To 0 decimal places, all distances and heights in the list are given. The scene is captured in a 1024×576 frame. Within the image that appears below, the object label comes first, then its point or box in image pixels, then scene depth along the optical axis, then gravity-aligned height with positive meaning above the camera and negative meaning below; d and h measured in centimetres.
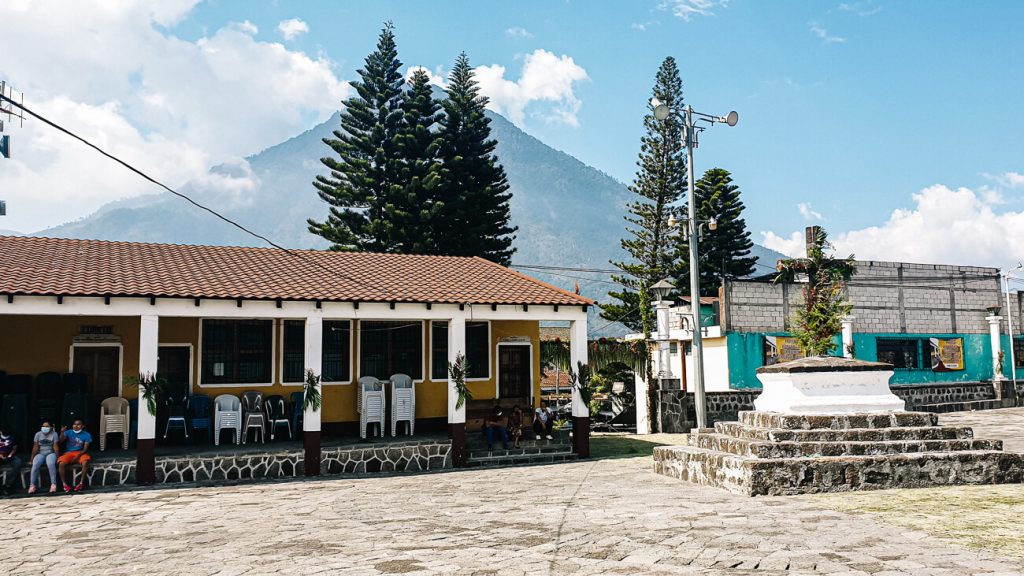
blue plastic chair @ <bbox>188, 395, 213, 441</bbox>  1282 -78
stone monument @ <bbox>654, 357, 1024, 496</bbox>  905 -114
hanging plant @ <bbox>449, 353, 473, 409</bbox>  1275 -29
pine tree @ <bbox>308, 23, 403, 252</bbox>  2939 +772
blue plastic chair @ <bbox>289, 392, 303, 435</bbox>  1361 -86
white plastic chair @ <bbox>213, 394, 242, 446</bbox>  1274 -83
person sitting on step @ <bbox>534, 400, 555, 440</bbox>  1459 -121
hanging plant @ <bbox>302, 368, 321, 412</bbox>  1189 -46
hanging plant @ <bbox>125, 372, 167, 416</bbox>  1098 -31
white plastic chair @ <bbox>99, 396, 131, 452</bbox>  1232 -81
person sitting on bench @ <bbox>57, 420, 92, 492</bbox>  1046 -113
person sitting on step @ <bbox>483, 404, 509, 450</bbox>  1367 -117
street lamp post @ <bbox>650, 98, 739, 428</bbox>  1553 +240
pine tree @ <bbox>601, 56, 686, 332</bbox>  3269 +647
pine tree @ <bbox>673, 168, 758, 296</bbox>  3447 +548
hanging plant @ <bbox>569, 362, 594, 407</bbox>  1370 -40
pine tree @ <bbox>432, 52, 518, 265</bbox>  2970 +688
